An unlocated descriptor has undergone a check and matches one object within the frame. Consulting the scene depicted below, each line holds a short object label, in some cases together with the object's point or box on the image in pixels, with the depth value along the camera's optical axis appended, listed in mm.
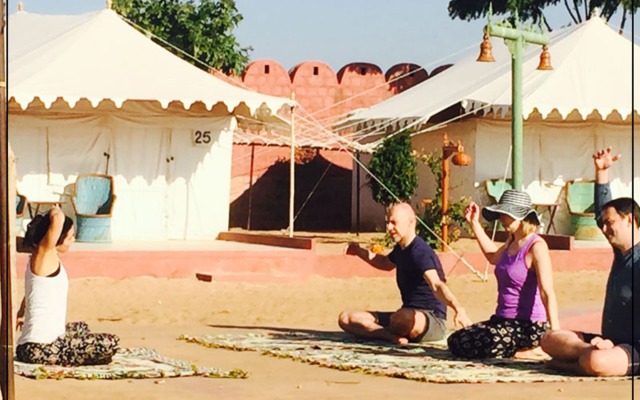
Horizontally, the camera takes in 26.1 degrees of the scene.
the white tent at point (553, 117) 20297
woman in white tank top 8047
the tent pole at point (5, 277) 5967
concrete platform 15523
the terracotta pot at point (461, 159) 19172
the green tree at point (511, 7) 35469
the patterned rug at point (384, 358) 7877
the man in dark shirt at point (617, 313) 7688
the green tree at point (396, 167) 20875
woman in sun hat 8609
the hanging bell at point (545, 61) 16219
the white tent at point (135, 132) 18500
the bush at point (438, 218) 18781
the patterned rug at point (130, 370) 7719
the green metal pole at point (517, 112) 15734
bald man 9312
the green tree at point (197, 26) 27828
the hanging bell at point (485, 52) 15008
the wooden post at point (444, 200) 18453
